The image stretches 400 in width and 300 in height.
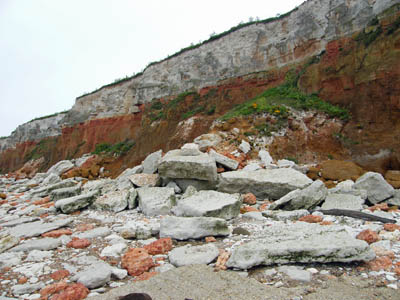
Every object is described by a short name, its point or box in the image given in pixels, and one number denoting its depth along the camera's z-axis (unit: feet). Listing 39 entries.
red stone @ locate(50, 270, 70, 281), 8.02
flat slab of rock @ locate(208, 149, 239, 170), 21.06
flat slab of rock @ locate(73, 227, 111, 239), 12.04
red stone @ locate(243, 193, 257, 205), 16.72
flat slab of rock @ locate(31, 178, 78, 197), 27.35
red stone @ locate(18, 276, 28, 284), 7.85
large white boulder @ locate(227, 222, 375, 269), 7.38
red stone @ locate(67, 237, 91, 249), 10.75
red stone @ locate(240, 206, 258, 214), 14.82
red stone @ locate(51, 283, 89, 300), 6.62
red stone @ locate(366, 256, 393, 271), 7.15
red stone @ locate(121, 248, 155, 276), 8.16
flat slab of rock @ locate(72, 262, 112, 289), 7.35
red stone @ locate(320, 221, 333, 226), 11.42
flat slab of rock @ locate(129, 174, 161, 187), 19.95
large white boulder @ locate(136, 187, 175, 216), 15.26
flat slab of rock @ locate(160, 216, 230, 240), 10.70
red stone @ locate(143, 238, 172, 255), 9.52
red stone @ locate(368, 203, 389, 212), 13.71
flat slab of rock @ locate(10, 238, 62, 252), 10.76
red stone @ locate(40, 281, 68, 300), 6.93
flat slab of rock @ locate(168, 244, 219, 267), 8.41
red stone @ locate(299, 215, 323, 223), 12.17
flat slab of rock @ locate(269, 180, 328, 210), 14.70
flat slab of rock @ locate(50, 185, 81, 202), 22.58
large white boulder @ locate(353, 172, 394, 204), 14.90
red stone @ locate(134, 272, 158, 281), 7.63
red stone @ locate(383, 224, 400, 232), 10.17
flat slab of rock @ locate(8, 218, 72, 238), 13.08
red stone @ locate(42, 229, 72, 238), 12.54
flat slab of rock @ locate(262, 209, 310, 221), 13.19
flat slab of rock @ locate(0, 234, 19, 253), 10.83
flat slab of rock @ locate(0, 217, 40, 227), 16.55
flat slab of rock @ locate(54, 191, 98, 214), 18.10
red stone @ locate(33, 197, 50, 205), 23.48
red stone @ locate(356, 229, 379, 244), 8.89
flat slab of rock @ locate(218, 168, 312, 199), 16.84
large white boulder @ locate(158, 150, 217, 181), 17.76
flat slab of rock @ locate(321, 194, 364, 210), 13.84
